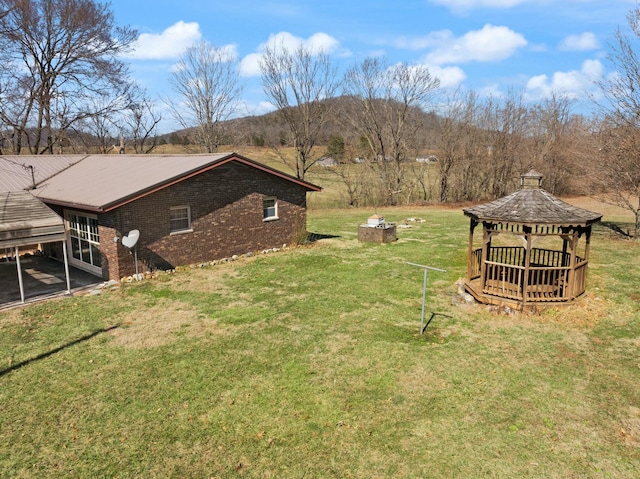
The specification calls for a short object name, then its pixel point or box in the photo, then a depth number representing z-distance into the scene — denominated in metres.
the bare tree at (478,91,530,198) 35.47
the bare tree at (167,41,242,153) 39.50
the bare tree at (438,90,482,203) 34.91
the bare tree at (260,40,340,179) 34.90
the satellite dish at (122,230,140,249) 12.74
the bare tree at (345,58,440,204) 34.91
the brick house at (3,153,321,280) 13.27
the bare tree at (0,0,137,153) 26.81
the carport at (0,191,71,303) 11.02
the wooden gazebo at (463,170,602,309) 10.17
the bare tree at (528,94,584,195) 36.22
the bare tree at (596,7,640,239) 18.31
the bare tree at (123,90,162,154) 38.06
